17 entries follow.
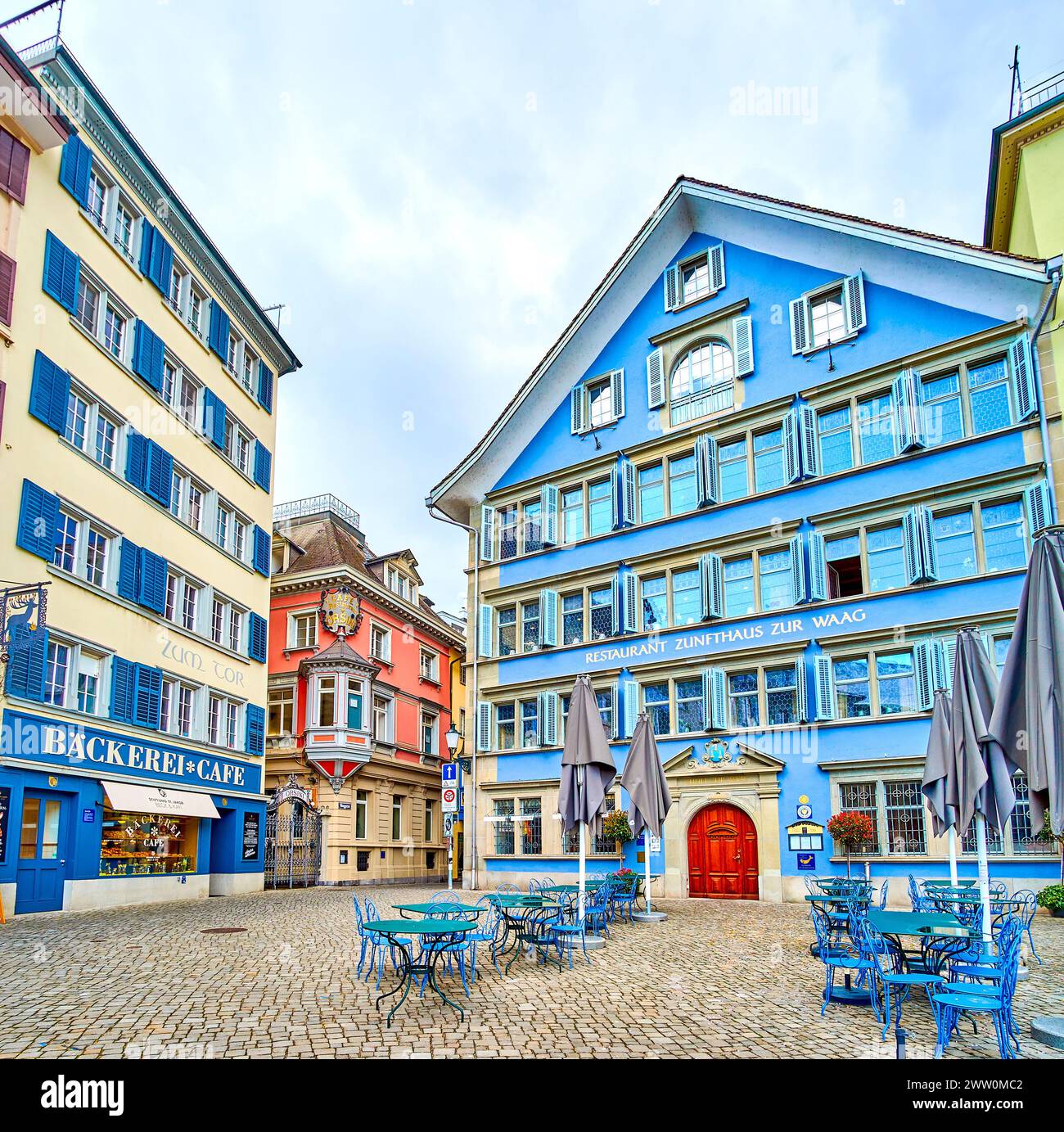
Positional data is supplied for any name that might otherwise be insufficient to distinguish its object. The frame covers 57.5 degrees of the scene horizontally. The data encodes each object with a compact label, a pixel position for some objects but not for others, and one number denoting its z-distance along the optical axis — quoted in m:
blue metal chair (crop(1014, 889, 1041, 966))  11.93
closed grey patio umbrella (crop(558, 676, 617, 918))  15.54
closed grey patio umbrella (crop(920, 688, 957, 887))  13.28
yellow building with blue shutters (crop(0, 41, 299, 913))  18.36
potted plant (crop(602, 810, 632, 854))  25.59
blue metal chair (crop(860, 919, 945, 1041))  7.85
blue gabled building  22.34
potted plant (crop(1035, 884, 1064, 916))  18.41
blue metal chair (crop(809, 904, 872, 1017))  8.91
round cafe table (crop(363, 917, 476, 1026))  9.31
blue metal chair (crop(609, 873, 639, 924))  17.88
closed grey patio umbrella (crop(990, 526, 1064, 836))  7.49
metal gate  31.81
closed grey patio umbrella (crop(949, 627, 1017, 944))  10.82
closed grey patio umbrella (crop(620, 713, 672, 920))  17.25
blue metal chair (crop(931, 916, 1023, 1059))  7.05
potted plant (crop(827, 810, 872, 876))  21.94
